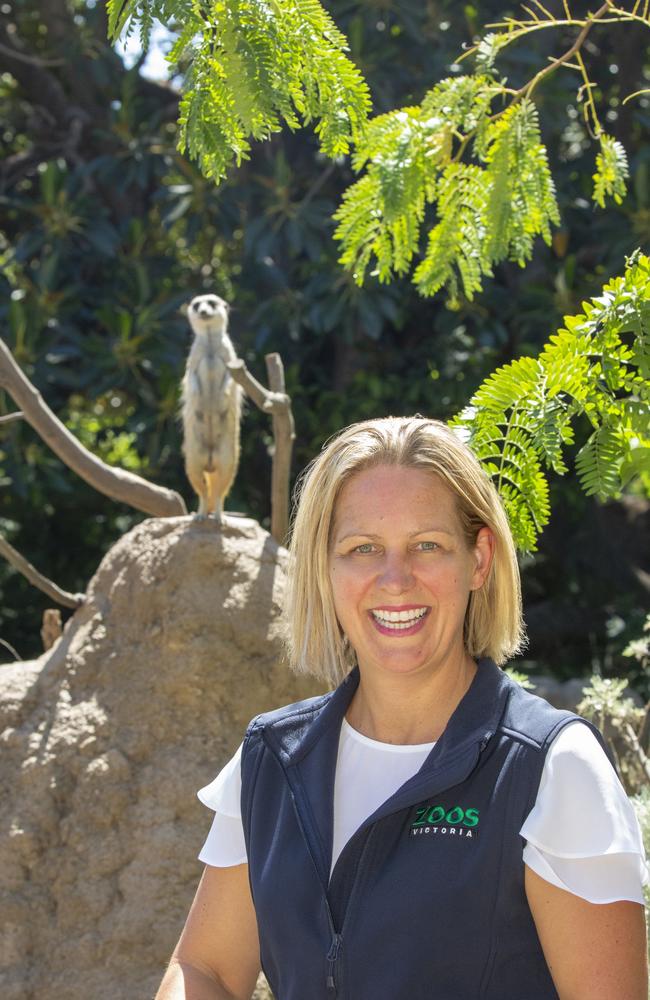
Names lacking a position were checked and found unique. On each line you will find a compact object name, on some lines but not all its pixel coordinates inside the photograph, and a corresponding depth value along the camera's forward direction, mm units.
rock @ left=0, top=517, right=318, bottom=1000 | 3658
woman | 1667
